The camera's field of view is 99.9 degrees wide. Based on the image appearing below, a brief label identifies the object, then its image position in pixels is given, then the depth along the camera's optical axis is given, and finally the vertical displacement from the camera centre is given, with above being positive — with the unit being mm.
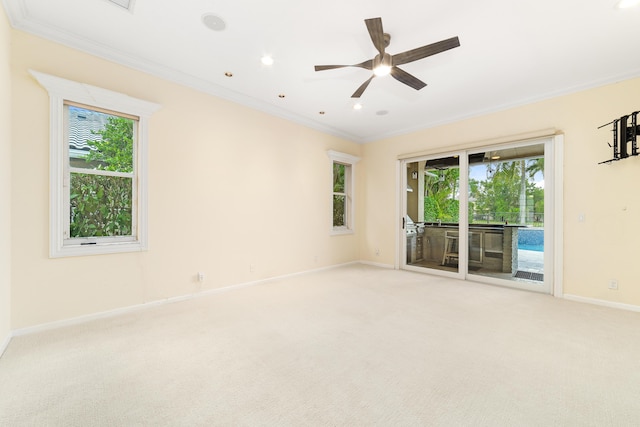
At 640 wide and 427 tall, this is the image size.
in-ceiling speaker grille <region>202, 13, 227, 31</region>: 2475 +1803
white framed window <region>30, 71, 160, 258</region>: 2740 +473
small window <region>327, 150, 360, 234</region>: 6051 +426
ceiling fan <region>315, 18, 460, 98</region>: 2215 +1490
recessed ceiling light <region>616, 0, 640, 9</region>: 2243 +1785
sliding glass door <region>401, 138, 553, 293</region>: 4223 -15
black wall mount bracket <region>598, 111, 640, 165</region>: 3189 +962
